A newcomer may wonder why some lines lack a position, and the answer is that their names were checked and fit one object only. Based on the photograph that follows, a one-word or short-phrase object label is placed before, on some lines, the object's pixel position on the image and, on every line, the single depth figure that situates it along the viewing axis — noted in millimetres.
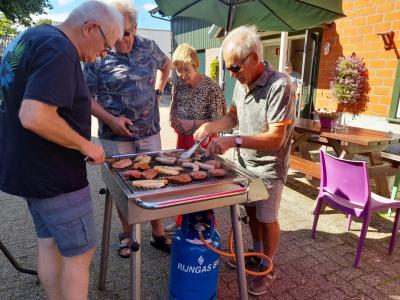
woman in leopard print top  3213
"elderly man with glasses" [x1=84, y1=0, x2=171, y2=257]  2373
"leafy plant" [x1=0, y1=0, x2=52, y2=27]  14059
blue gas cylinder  1898
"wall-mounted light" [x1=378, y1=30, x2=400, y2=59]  5207
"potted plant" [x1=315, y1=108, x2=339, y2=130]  4277
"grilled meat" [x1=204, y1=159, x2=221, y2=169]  1963
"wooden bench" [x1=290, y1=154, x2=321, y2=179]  3766
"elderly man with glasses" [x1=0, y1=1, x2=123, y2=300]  1259
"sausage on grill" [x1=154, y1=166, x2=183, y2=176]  1828
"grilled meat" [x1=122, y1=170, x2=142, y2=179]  1735
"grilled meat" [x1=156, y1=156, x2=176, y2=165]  2063
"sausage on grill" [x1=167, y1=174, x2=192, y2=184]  1668
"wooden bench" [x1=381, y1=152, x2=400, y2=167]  3671
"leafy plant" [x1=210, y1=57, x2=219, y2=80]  11977
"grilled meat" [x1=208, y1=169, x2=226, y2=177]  1798
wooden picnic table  3611
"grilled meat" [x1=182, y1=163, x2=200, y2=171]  1898
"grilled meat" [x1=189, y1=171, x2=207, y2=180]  1731
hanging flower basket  5644
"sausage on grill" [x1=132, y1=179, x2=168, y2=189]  1583
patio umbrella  3824
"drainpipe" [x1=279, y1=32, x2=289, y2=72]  7075
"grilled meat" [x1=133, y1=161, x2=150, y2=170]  1905
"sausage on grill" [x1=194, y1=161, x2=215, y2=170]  1895
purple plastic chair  2664
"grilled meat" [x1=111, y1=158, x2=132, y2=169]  1897
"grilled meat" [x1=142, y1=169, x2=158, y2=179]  1737
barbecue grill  1432
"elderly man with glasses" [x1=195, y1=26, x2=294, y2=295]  1979
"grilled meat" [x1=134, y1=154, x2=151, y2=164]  2028
